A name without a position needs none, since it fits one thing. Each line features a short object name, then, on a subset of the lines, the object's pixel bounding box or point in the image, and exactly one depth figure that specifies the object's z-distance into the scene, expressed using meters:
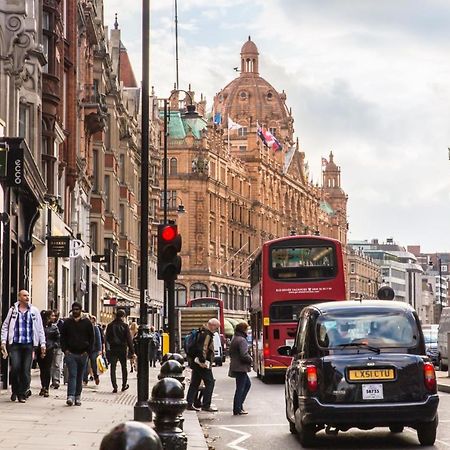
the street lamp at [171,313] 32.65
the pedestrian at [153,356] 53.15
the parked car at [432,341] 56.50
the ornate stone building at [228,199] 124.56
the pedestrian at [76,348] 21.59
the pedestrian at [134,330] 45.53
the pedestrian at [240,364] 22.73
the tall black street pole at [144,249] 18.38
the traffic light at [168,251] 19.94
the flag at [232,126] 144.38
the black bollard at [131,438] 5.51
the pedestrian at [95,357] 29.59
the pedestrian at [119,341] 27.38
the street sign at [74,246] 40.44
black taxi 15.53
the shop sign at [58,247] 37.50
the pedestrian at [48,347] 24.29
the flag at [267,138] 143.39
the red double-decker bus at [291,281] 34.97
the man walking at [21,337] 20.80
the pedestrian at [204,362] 22.81
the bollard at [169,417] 8.94
